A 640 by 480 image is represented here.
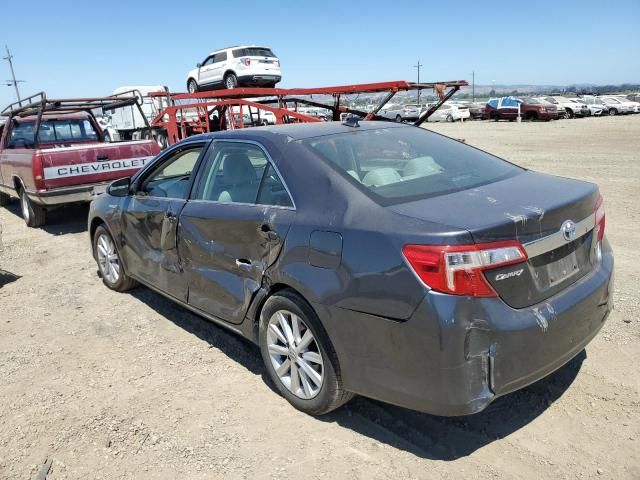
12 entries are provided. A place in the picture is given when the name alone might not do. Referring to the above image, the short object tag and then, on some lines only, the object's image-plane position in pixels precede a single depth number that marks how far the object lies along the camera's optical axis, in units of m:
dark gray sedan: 2.40
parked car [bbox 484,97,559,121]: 36.00
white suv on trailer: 19.14
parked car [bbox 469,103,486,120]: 41.76
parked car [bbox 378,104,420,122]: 37.57
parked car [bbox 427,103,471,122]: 41.11
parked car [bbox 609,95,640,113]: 42.75
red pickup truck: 8.01
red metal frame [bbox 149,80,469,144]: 10.38
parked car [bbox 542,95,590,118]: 39.38
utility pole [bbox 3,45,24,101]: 51.47
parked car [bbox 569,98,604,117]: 41.73
